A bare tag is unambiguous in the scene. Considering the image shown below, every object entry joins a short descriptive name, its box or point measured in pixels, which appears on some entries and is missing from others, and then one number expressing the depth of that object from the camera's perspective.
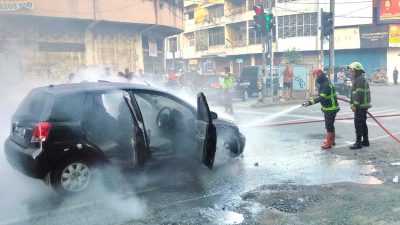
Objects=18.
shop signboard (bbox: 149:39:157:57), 25.70
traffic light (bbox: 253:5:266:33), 16.59
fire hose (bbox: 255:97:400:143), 11.43
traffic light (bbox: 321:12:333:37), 16.92
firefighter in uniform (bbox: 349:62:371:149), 7.76
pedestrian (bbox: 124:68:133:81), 13.16
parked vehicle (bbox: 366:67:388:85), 34.00
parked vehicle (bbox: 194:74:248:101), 20.49
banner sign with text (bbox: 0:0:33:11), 16.96
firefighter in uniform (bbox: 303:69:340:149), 7.96
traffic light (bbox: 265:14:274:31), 16.59
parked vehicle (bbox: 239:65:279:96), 21.38
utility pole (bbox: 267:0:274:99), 18.20
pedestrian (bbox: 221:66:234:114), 14.07
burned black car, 4.95
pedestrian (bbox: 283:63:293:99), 18.88
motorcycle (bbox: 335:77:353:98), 21.56
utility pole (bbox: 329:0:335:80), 17.37
